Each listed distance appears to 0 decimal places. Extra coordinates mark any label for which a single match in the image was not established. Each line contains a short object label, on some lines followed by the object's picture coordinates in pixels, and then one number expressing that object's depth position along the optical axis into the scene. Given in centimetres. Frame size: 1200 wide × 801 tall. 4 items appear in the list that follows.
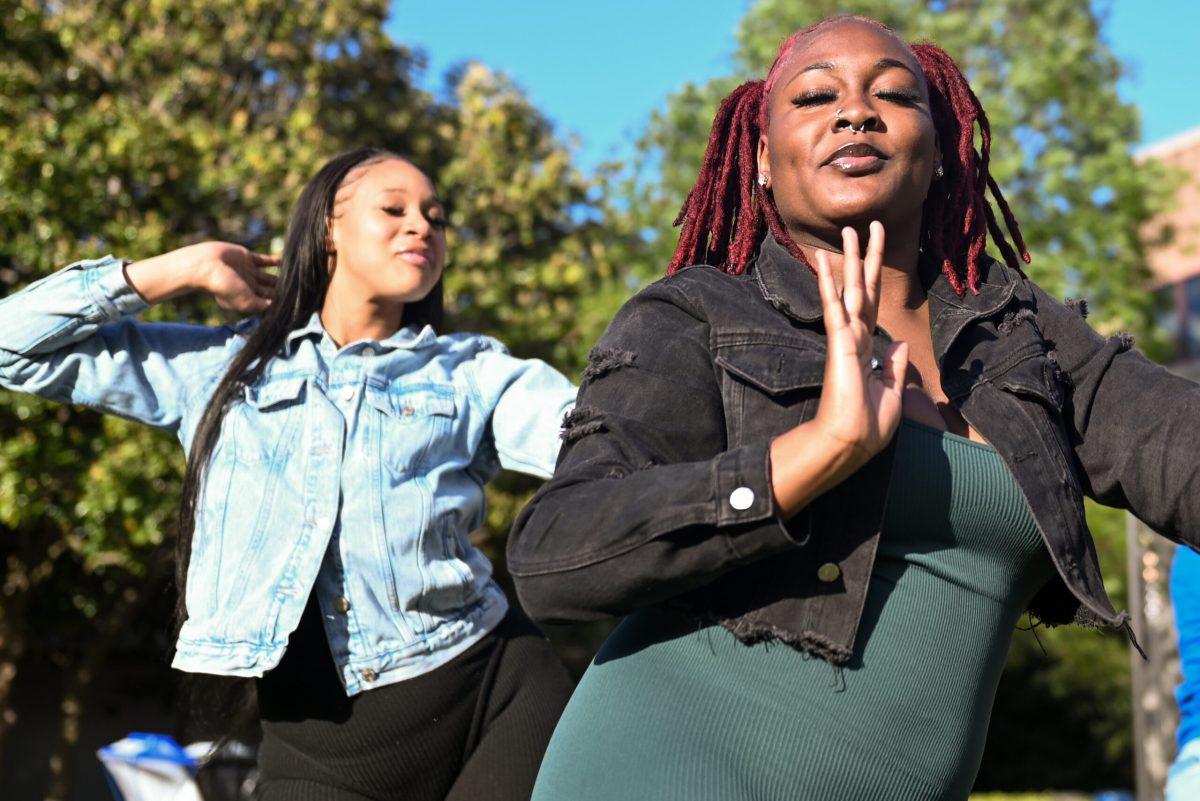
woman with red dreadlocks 157
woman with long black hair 274
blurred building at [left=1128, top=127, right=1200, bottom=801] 763
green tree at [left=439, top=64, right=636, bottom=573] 1038
